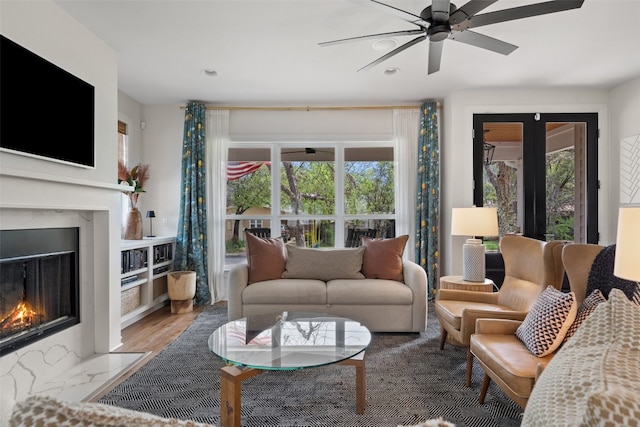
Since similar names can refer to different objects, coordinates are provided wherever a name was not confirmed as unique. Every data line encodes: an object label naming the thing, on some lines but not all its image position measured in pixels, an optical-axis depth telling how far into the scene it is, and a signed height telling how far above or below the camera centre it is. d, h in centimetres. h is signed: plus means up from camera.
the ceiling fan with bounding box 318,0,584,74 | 187 +114
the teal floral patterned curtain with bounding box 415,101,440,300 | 444 +21
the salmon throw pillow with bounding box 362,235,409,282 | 350 -47
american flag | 473 +61
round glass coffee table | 173 -77
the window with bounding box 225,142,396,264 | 473 +28
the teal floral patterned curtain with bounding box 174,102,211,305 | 438 +10
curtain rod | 454 +138
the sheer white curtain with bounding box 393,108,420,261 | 456 +66
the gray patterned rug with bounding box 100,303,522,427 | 191 -112
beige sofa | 318 -71
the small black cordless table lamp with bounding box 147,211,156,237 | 432 -5
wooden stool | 392 -86
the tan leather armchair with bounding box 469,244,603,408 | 162 -74
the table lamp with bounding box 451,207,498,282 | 315 -19
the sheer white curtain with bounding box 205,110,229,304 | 454 +36
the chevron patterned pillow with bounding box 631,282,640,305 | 167 -41
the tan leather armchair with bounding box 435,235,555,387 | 229 -65
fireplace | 214 -48
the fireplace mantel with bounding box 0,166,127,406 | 206 -32
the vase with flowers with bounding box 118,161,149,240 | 394 +14
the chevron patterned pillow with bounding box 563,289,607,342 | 176 -50
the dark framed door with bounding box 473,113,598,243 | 420 +48
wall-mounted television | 197 +68
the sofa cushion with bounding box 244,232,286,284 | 345 -46
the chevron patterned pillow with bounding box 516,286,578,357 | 177 -58
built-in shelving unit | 341 -66
